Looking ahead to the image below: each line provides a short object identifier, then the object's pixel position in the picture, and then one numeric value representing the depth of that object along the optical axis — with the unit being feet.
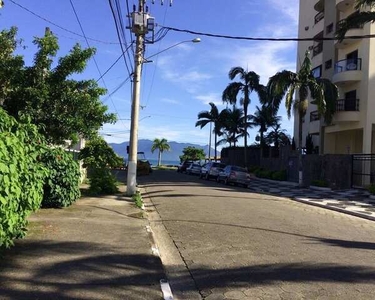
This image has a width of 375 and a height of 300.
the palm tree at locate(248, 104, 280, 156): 166.09
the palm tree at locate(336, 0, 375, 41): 75.51
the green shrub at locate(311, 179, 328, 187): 93.81
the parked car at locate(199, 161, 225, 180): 121.66
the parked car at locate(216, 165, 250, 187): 102.12
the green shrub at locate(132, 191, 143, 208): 51.72
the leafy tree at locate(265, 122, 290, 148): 179.32
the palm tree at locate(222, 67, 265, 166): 151.84
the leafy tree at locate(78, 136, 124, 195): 61.31
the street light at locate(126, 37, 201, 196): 61.46
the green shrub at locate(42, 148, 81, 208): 41.45
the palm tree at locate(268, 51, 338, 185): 98.37
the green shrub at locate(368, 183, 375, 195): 75.36
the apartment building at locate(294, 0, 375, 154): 102.94
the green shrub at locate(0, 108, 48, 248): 18.79
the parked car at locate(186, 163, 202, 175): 153.01
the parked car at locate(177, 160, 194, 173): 189.92
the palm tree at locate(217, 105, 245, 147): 186.41
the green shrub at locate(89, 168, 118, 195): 60.85
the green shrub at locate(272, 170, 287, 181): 119.65
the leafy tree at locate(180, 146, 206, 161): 275.59
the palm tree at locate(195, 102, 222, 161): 200.95
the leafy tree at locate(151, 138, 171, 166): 337.31
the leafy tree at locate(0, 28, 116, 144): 46.52
